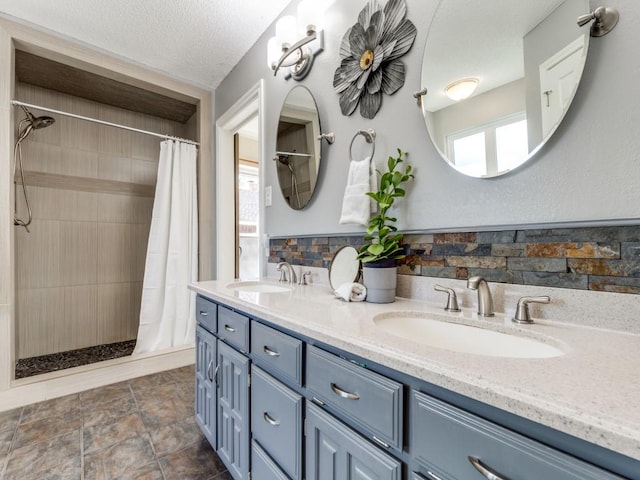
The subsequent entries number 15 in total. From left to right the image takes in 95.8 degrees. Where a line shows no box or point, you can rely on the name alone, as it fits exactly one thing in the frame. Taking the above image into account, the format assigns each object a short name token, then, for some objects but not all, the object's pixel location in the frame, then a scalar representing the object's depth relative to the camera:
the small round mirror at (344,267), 1.29
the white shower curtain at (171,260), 2.47
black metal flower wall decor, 1.17
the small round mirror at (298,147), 1.61
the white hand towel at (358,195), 1.22
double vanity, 0.37
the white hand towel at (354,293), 1.08
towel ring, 1.28
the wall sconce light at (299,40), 1.52
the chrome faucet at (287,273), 1.67
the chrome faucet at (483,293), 0.83
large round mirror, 0.77
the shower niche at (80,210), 2.40
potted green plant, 1.04
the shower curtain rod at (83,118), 1.89
